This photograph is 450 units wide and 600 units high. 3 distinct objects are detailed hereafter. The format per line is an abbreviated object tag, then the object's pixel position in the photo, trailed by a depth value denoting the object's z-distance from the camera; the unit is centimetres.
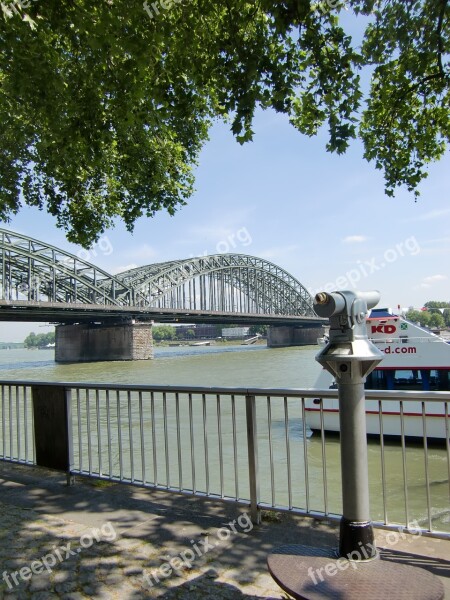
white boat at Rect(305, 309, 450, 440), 1190
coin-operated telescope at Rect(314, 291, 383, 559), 252
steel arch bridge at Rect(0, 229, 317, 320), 6231
